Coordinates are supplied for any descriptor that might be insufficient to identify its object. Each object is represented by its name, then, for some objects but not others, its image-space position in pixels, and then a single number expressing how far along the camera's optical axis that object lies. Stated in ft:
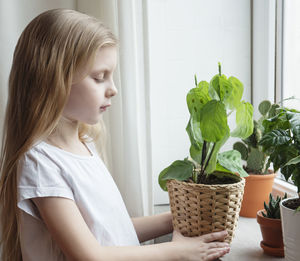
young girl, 2.76
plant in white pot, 2.61
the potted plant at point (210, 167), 2.77
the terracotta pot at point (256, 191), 3.83
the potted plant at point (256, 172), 3.82
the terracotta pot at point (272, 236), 3.09
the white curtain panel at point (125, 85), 3.76
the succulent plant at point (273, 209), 3.16
